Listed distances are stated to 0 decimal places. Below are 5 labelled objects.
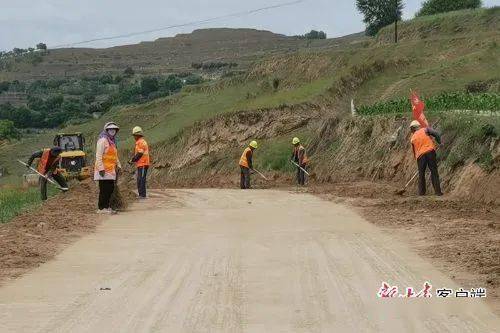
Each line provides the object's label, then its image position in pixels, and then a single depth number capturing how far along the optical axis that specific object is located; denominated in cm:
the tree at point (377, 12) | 9038
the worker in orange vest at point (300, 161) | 2945
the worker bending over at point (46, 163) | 2223
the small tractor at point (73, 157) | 3753
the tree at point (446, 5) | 9038
